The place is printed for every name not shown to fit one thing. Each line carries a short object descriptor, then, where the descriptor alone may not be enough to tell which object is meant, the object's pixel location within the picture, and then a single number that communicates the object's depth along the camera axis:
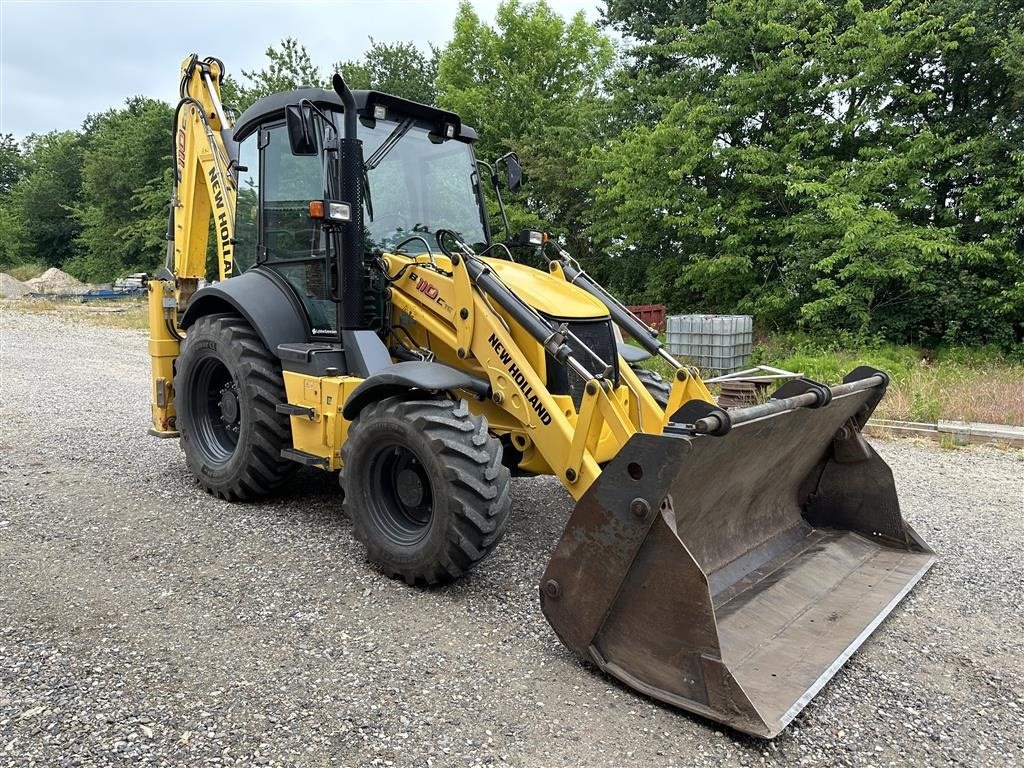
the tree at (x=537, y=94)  18.66
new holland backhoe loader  2.95
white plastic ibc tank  11.56
